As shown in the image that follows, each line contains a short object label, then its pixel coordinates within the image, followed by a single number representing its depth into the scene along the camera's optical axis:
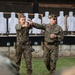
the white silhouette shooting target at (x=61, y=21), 15.04
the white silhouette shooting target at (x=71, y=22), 15.27
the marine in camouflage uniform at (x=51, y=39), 9.10
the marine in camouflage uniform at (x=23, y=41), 8.98
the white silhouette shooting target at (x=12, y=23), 14.11
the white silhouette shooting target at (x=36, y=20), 14.55
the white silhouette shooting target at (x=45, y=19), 14.63
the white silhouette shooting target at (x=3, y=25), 14.12
